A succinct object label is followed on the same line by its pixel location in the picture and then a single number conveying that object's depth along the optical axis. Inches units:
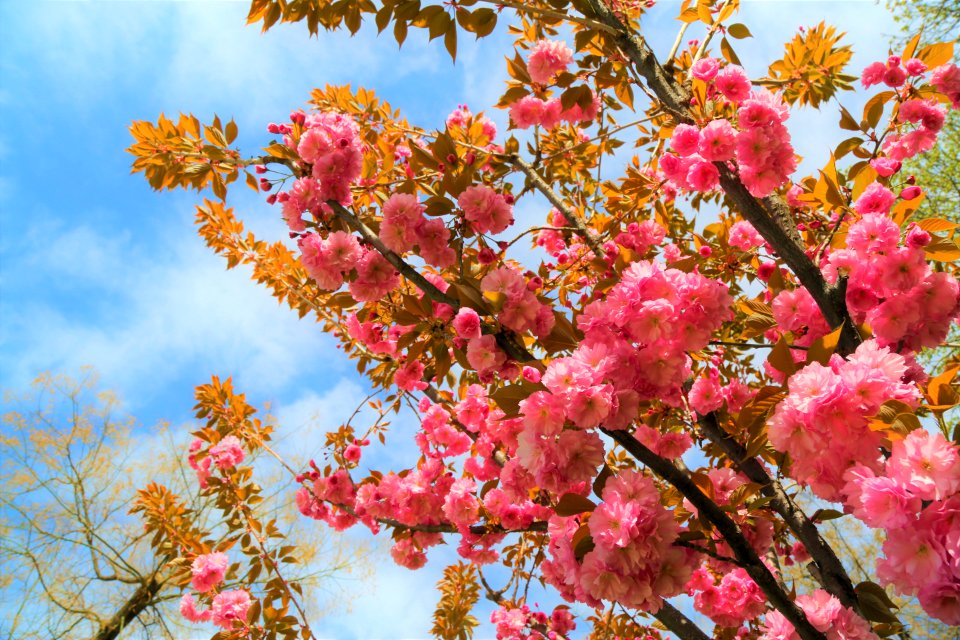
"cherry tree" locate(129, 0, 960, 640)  41.0
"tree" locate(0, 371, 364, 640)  207.9
